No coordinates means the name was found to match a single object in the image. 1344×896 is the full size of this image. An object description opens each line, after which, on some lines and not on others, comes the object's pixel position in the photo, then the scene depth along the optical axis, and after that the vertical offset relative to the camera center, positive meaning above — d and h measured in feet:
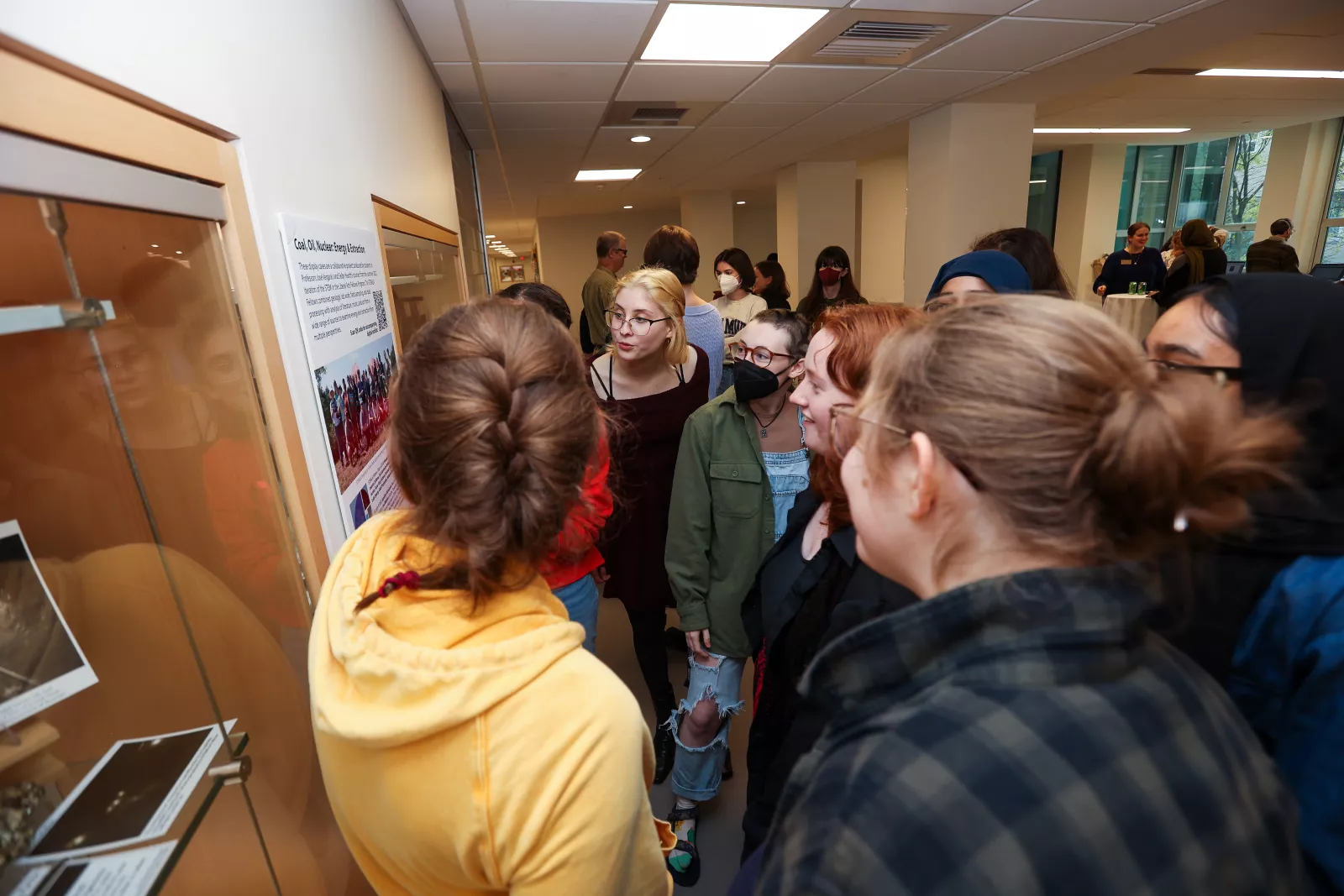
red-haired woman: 4.25 -2.13
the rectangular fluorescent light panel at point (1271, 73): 16.75 +5.01
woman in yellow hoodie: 2.16 -1.32
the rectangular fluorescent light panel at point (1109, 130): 24.53 +5.33
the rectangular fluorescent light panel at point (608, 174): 23.63 +4.71
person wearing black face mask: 5.90 -2.12
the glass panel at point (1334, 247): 30.63 -0.16
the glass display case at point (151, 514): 2.02 -0.82
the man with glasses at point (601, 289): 15.85 +0.13
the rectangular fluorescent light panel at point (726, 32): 8.79 +3.92
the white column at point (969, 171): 16.20 +2.63
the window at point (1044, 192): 32.76 +3.89
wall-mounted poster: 3.72 -0.26
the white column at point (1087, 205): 30.60 +2.83
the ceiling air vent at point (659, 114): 14.55 +4.26
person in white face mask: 14.40 -0.21
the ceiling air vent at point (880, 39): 9.90 +3.98
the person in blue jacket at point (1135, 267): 21.09 -0.33
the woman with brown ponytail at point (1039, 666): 1.75 -1.33
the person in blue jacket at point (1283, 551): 3.01 -1.66
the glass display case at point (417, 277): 6.51 +0.36
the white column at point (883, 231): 31.50 +2.34
